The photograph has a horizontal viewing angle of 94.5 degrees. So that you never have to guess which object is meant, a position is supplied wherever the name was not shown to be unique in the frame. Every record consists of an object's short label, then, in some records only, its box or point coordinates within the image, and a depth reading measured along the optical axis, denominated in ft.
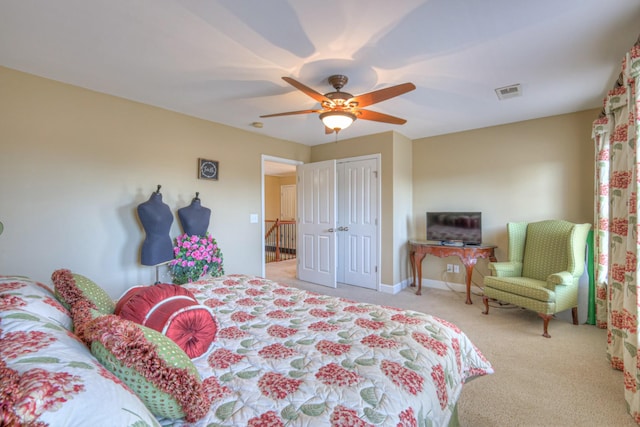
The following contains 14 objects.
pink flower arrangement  10.36
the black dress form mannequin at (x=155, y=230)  9.50
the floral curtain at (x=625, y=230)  5.69
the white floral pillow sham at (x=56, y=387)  1.88
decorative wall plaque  11.81
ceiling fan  7.29
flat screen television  13.12
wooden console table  12.42
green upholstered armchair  9.53
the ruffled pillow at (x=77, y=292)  4.41
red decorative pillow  4.03
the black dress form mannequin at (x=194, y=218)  10.77
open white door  15.02
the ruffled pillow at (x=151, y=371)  2.80
